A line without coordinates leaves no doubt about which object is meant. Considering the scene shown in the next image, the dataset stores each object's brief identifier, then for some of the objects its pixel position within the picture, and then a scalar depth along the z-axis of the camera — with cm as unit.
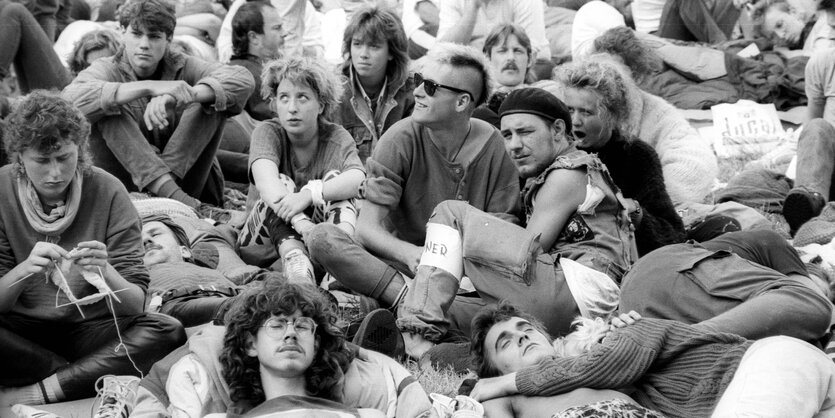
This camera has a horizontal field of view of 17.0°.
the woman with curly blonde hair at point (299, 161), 1454
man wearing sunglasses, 1370
